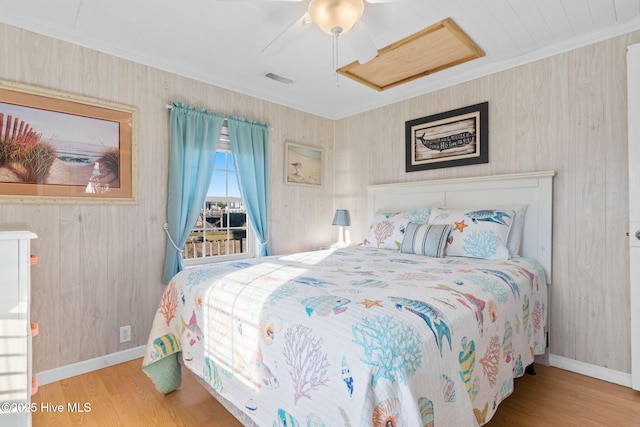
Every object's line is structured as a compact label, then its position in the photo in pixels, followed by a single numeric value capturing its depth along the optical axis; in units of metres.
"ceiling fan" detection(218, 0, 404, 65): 1.65
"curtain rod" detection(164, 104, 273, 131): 2.72
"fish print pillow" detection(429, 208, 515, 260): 2.35
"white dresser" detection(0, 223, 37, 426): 1.04
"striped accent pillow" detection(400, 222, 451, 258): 2.50
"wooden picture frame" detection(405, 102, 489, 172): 2.88
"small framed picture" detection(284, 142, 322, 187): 3.68
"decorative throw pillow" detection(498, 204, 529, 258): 2.48
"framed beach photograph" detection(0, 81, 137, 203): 2.08
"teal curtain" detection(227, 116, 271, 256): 3.15
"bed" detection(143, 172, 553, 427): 1.04
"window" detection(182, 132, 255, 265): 3.08
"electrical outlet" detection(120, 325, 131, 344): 2.49
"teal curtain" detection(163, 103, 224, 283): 2.71
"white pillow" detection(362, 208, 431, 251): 2.87
